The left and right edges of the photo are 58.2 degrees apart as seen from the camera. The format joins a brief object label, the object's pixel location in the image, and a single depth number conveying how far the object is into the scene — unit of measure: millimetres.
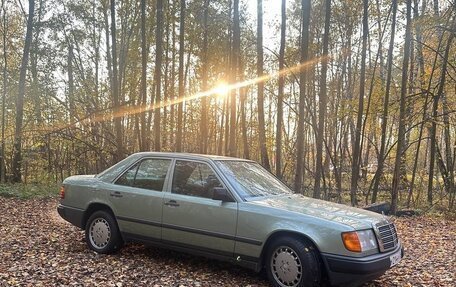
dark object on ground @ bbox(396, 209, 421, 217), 11708
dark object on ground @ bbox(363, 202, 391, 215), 10938
